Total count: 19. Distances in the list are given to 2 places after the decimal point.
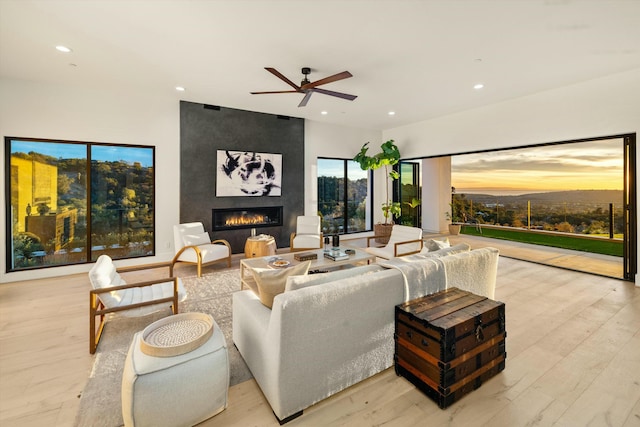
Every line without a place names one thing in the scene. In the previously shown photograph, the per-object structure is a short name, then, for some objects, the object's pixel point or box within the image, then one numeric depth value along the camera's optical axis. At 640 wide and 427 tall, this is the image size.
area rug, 1.92
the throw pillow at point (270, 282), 2.19
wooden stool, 5.58
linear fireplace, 6.32
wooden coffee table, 4.01
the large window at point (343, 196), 8.01
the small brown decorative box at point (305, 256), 4.41
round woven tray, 1.72
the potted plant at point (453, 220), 9.44
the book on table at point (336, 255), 4.41
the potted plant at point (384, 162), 7.69
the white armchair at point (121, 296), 2.61
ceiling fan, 3.74
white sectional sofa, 1.80
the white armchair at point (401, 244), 4.77
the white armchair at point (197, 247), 4.87
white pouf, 1.61
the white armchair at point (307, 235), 5.86
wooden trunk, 1.92
